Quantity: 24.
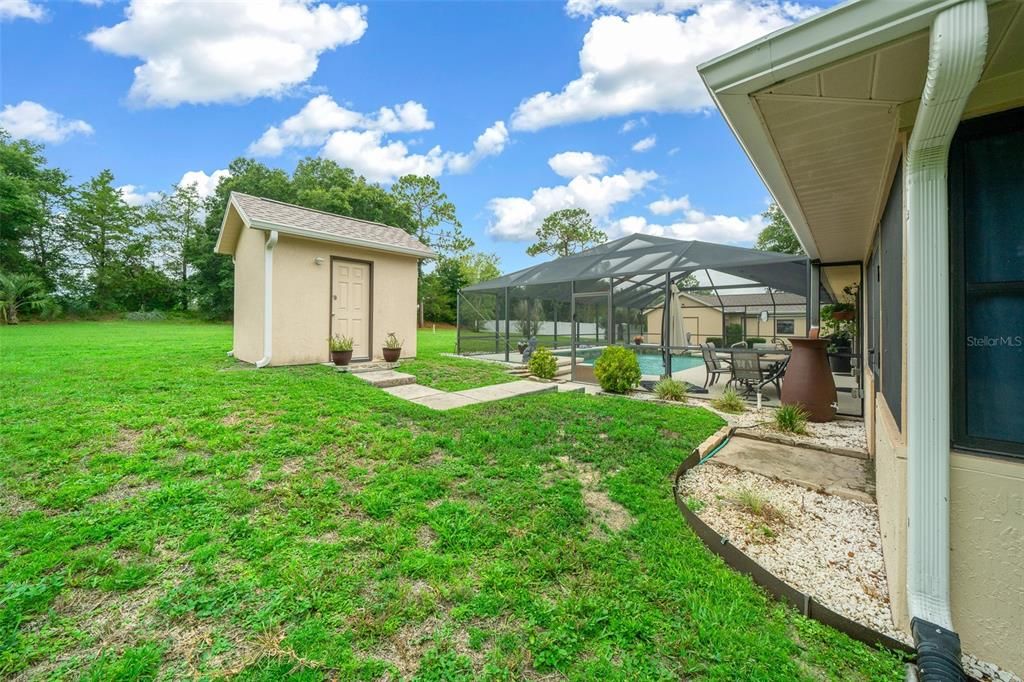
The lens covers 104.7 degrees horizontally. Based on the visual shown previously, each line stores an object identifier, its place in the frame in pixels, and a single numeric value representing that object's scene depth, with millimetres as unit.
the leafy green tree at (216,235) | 25641
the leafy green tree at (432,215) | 32688
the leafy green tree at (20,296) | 16906
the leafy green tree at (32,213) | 20344
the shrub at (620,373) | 7117
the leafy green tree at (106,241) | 24000
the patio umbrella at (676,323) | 9338
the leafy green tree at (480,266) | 33375
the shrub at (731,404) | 5863
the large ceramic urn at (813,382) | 5246
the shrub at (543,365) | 8391
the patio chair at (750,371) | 6668
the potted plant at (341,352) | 7527
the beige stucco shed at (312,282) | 7340
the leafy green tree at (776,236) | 24875
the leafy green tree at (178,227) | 27922
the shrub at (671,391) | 6457
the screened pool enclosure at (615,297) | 7492
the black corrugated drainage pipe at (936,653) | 1380
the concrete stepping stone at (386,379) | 6514
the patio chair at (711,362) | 7387
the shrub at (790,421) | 4672
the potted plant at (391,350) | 8172
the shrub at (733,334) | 11812
